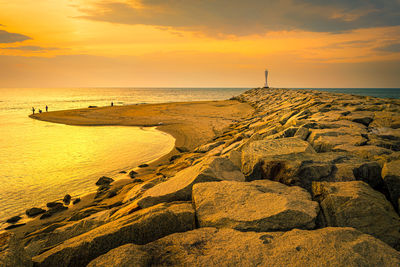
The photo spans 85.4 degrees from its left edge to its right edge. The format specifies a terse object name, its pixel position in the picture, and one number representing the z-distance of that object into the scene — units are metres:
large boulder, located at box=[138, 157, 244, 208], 2.96
